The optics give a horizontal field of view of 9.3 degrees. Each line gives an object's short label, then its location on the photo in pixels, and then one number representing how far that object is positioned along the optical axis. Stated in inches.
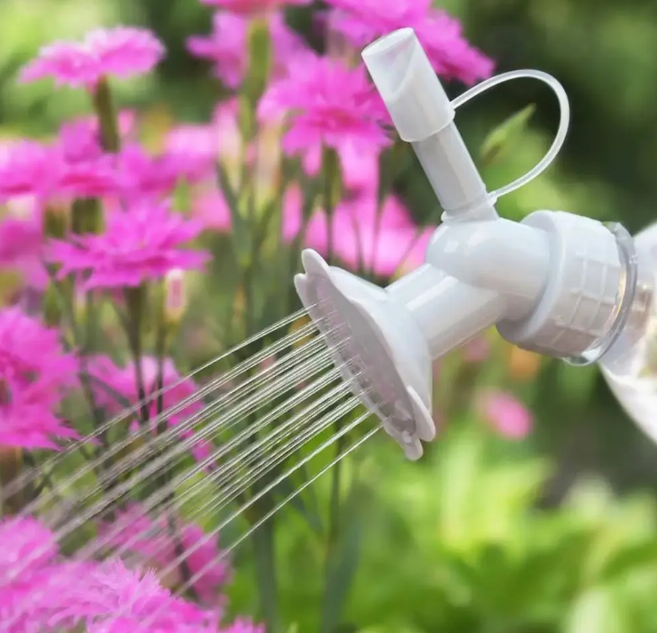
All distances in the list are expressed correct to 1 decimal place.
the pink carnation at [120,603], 34.6
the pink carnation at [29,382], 36.8
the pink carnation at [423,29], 37.5
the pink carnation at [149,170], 39.7
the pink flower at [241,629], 35.4
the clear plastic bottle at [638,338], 35.9
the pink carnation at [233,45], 41.2
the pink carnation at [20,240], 40.7
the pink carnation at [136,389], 38.3
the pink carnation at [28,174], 38.7
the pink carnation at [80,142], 39.6
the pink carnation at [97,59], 39.0
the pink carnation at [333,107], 37.7
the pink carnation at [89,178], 38.3
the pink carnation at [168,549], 37.2
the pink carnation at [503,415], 66.2
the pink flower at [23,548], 35.2
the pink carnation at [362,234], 50.9
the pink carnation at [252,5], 39.9
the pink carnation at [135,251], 37.2
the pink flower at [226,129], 50.4
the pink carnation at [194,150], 40.8
